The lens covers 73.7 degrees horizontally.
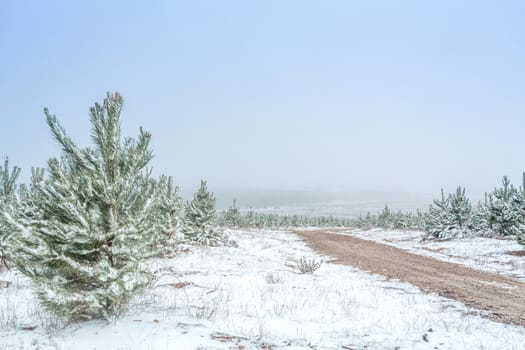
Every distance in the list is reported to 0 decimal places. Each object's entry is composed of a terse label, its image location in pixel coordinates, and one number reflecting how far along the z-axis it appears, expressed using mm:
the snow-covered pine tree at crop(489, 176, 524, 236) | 24922
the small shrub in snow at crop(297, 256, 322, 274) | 11559
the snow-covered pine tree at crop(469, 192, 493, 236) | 28656
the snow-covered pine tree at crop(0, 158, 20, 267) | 11496
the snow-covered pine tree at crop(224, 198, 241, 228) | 59862
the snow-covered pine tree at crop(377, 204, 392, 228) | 74438
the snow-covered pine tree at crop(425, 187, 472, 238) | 28500
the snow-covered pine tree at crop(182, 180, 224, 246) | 20312
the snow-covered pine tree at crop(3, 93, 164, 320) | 4777
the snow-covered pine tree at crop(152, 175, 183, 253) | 16048
